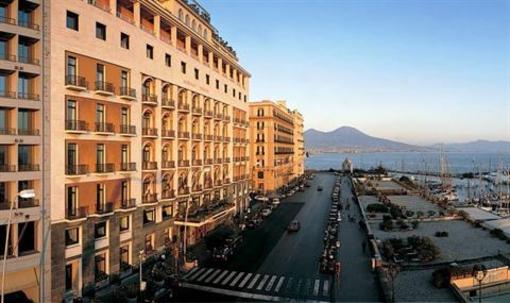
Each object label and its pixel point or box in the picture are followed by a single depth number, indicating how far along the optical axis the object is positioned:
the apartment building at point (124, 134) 28.41
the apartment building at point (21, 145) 25.64
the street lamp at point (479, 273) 28.61
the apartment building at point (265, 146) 93.38
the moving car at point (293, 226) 54.19
